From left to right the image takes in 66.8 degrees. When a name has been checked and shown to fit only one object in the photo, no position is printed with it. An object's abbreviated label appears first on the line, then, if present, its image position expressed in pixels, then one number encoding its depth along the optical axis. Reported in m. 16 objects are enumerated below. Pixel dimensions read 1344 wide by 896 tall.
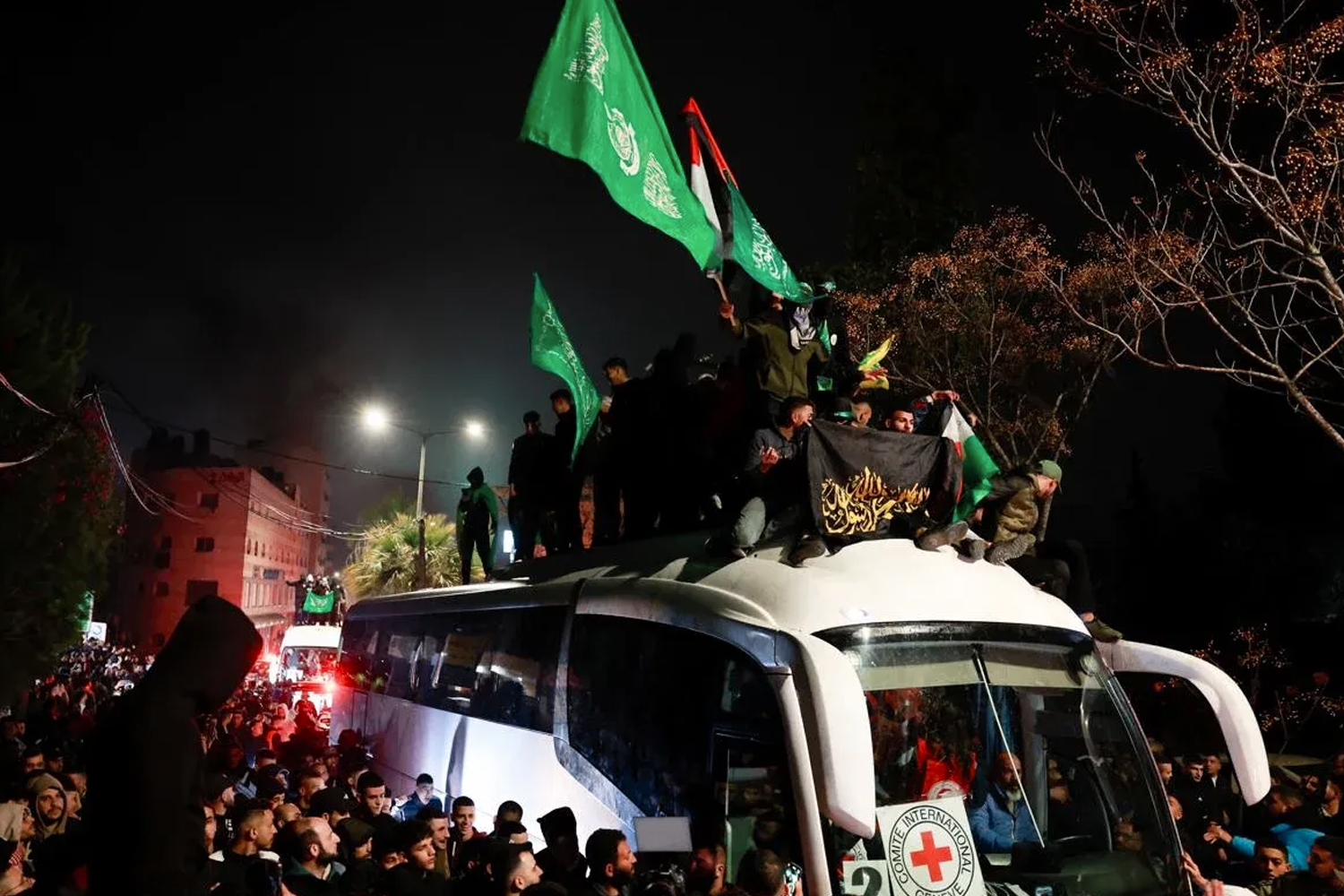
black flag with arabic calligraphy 6.54
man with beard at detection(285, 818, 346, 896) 5.24
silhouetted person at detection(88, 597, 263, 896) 3.34
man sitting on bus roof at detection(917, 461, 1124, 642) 6.68
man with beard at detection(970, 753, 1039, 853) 5.44
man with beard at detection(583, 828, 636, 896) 5.75
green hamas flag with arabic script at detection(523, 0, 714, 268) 7.97
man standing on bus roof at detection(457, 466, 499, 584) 14.51
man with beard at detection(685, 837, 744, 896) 5.38
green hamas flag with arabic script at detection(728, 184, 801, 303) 9.94
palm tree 36.00
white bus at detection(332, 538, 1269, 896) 5.09
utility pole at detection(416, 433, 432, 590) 26.58
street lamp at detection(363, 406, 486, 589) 25.20
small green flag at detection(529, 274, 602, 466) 11.67
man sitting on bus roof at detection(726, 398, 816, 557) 6.66
